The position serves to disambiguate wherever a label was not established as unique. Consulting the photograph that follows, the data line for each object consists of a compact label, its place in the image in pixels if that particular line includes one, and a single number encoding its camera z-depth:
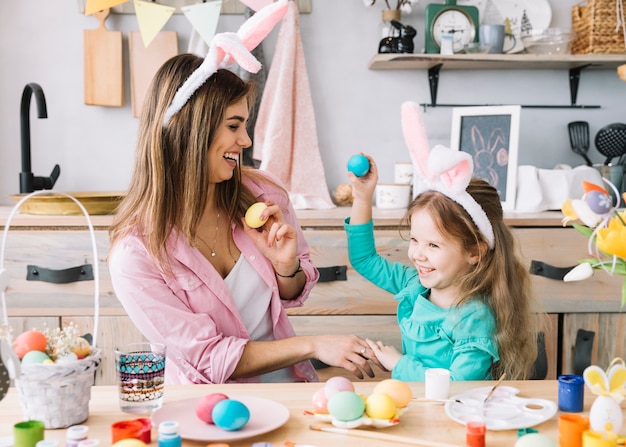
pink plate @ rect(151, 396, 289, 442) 0.93
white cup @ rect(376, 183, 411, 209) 2.46
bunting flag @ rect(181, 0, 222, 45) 2.49
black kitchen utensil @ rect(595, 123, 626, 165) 2.59
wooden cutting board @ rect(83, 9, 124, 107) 2.62
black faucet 2.48
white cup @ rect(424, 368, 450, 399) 1.09
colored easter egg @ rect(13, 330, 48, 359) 0.98
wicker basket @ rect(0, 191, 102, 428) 0.95
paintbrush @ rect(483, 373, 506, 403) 1.09
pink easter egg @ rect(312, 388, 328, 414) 1.01
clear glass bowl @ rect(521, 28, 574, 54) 2.52
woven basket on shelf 2.47
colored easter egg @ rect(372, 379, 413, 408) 1.02
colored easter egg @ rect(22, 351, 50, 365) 0.96
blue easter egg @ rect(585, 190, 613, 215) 0.91
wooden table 0.94
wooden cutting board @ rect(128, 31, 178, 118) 2.62
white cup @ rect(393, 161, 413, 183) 2.56
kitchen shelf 2.46
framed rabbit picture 2.45
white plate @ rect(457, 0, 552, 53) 2.65
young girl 1.41
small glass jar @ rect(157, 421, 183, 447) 0.85
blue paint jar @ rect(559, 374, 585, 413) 1.04
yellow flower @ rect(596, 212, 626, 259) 0.88
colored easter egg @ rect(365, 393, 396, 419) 0.97
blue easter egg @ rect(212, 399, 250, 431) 0.93
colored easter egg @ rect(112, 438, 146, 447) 0.85
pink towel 2.54
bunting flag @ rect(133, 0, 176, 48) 2.51
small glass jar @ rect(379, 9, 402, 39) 2.53
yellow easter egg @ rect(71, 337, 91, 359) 1.01
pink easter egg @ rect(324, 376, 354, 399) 1.02
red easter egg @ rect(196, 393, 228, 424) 0.96
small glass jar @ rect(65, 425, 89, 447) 0.87
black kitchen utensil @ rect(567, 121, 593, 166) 2.71
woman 1.43
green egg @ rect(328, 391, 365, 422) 0.96
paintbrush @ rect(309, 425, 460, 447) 0.91
